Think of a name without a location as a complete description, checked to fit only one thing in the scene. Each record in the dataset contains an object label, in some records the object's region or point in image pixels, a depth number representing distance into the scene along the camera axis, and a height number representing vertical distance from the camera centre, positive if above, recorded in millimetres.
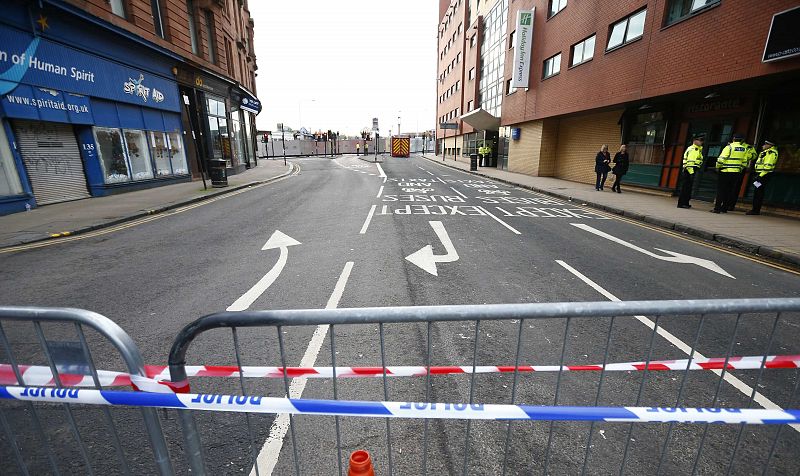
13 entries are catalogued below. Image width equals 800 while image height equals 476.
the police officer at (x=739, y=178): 9766 -832
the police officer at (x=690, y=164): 10672 -478
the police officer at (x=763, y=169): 9312 -536
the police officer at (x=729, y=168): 9695 -537
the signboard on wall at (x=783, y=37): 8188 +2612
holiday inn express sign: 21688 +6101
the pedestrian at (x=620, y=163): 14633 -618
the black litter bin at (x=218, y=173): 16109 -1159
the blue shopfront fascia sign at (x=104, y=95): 10195 +1927
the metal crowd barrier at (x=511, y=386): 1676 -1940
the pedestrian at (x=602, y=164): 15469 -699
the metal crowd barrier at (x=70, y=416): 1548 -1932
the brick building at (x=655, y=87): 9820 +2100
